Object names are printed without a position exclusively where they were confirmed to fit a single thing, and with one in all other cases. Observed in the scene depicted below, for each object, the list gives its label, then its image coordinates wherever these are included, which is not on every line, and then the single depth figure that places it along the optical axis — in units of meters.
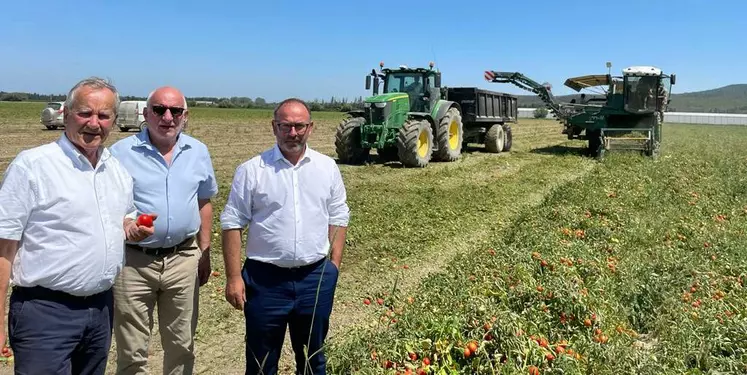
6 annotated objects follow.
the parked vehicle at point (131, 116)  23.98
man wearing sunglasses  2.91
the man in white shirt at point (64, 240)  2.18
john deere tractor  12.98
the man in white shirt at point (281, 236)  2.84
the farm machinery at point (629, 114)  15.76
